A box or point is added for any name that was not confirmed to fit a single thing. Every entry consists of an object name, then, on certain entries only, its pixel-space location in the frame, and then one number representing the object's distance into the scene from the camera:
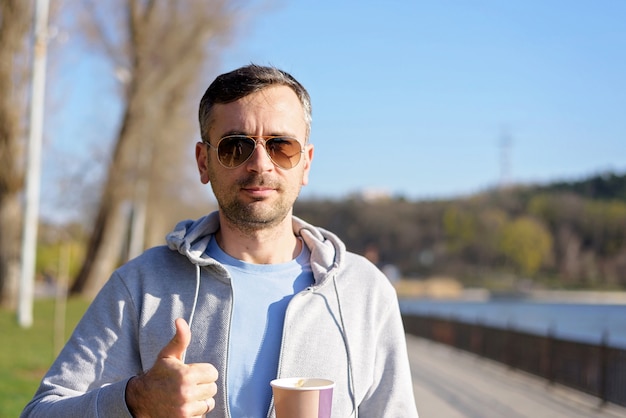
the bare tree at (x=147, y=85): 26.78
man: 2.31
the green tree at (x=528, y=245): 85.69
